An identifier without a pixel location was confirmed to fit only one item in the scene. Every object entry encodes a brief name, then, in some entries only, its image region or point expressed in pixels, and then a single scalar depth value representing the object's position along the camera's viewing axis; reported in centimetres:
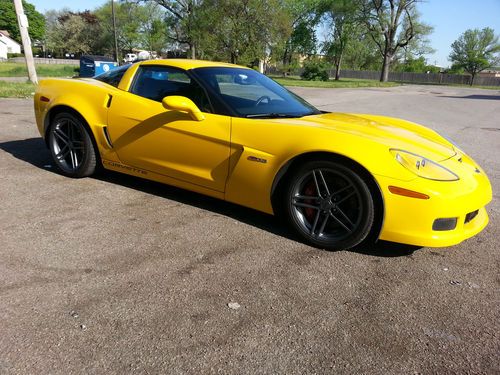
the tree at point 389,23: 4928
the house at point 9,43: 8609
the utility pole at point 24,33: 1405
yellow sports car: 275
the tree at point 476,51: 8031
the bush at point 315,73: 4619
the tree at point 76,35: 7412
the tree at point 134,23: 6419
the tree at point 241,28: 3139
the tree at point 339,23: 5075
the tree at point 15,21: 8788
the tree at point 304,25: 5956
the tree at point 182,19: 3572
